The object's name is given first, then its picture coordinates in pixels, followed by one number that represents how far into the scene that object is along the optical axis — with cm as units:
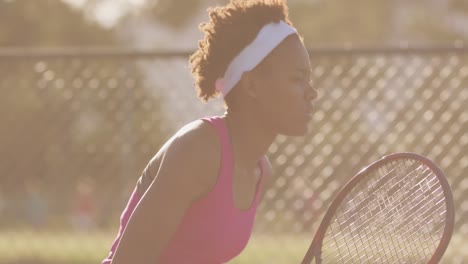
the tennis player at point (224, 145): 709
